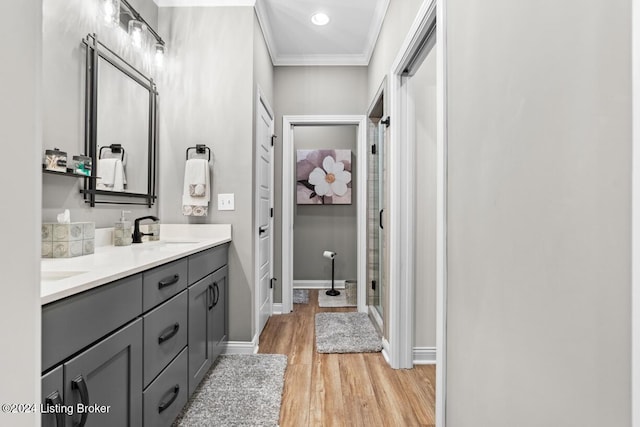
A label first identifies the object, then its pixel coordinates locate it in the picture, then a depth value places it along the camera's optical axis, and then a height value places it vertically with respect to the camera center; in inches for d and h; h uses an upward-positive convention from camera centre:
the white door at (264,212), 109.2 +0.6
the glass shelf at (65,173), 58.6 +7.3
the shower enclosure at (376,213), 116.4 +0.5
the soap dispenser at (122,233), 77.4 -4.5
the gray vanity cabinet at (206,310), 71.4 -22.8
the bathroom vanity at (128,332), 34.4 -16.3
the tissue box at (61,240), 58.6 -4.7
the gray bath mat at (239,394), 66.4 -40.1
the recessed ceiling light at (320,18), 111.8 +65.7
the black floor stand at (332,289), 168.3 -38.0
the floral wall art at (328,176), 181.3 +20.5
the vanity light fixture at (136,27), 81.8 +46.9
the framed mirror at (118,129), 71.1 +20.2
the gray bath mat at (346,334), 103.0 -40.5
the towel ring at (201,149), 96.9 +18.6
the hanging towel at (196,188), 93.5 +7.1
